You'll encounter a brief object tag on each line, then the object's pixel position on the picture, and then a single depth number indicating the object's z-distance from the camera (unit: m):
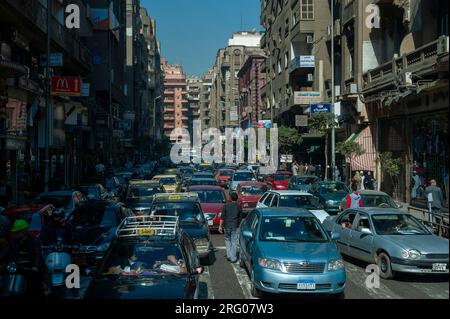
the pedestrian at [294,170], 46.44
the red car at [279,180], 35.81
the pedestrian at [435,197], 18.98
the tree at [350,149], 32.30
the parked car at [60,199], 18.77
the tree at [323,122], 35.97
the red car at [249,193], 24.77
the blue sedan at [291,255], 10.04
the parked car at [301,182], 31.37
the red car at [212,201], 19.52
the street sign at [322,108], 35.69
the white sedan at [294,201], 19.36
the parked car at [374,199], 20.80
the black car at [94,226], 12.91
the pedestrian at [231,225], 14.20
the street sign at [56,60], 28.50
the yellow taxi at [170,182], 29.51
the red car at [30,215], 14.56
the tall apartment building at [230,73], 132.50
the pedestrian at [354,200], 19.09
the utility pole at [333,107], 35.44
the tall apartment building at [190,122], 192.25
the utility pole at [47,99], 26.31
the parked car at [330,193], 24.89
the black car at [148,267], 7.89
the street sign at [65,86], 29.16
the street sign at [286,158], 48.52
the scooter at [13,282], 7.72
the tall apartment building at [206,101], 187.66
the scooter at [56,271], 9.00
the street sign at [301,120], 48.19
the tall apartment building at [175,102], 177.75
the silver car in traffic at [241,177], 33.86
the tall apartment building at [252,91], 89.25
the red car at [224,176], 42.69
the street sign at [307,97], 47.03
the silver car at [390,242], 11.46
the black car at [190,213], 14.19
